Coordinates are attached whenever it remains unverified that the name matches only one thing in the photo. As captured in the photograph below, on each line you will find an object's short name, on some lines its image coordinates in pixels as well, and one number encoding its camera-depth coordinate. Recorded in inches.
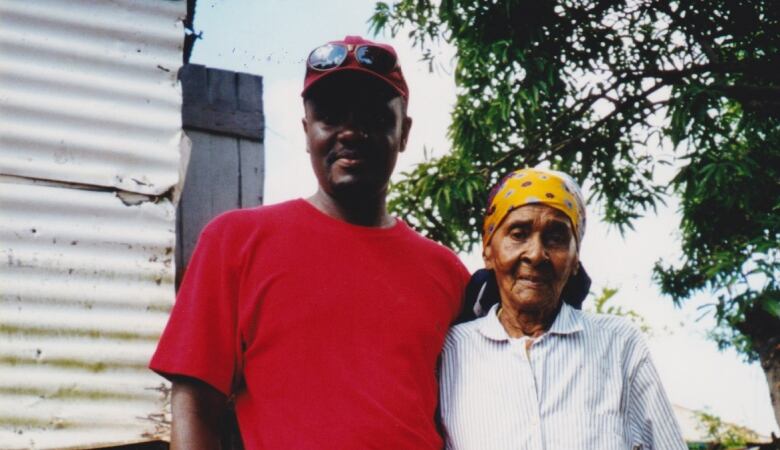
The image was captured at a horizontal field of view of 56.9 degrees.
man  69.5
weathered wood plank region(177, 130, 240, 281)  124.1
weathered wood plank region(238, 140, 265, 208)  129.1
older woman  75.0
